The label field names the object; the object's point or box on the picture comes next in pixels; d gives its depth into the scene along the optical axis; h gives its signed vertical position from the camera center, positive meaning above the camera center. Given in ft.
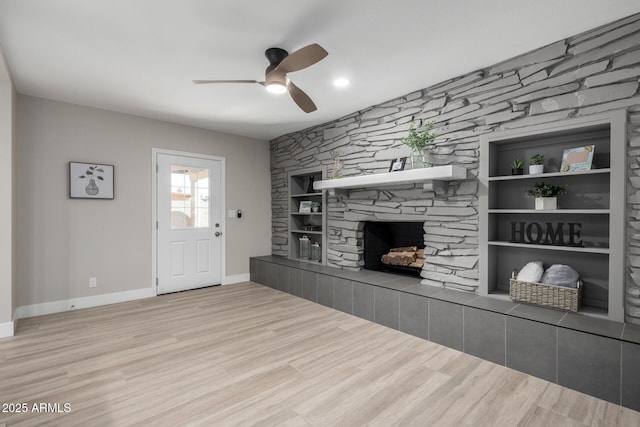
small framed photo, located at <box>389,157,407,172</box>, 11.55 +1.67
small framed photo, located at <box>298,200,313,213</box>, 16.53 +0.19
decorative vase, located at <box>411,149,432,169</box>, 10.61 +1.73
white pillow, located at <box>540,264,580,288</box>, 8.13 -1.71
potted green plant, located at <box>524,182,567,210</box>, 8.38 +0.40
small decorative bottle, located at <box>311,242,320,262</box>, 16.24 -2.16
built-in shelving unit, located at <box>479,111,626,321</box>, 7.20 +0.08
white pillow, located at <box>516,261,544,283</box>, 8.62 -1.71
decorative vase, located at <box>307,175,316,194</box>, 16.80 +1.31
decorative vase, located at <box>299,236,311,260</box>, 16.93 -2.04
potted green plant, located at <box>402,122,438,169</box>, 10.61 +2.20
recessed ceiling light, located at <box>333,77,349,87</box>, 10.28 +4.20
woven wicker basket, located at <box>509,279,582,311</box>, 7.83 -2.18
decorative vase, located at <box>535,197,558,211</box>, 8.36 +0.19
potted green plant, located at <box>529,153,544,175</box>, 8.51 +1.22
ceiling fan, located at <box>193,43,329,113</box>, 6.96 +3.41
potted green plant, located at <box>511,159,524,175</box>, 8.96 +1.18
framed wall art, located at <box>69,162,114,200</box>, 12.50 +1.15
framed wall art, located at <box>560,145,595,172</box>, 7.77 +1.28
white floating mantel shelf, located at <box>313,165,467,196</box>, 9.41 +1.08
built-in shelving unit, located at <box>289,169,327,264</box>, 16.61 -0.08
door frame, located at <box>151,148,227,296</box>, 14.47 -0.17
